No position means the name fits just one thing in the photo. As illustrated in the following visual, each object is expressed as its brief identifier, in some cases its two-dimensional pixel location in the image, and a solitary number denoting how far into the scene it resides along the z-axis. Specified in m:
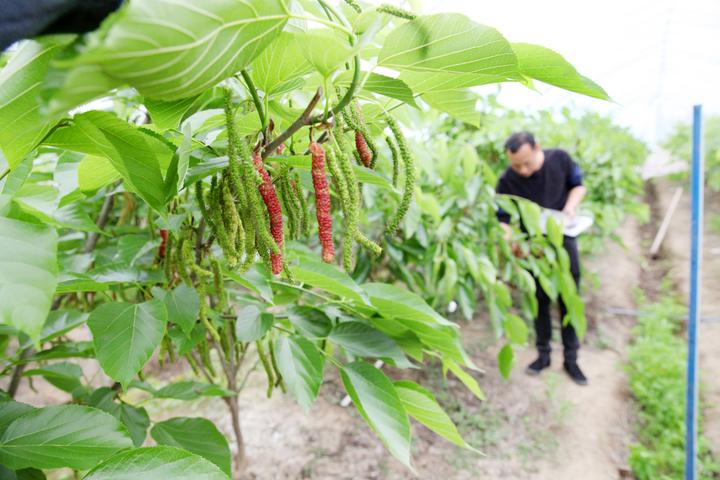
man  2.34
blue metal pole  1.48
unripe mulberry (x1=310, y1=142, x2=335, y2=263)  0.40
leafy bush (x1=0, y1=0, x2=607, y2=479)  0.27
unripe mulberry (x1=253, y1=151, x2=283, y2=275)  0.41
